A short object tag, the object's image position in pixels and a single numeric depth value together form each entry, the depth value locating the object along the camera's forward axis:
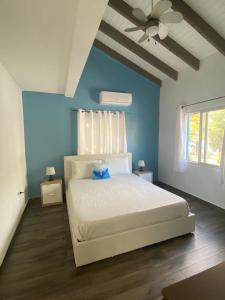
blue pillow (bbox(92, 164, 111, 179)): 3.17
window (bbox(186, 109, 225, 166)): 2.94
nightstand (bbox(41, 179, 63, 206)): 3.09
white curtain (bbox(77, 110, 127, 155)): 3.62
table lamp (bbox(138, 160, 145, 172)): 3.95
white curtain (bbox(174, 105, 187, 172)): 3.51
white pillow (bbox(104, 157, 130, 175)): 3.52
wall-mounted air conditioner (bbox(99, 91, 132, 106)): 3.60
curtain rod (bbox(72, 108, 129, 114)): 3.60
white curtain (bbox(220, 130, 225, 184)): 2.68
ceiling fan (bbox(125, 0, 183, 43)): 1.62
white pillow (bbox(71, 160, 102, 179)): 3.27
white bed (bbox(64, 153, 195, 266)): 1.65
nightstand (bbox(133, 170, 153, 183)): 3.85
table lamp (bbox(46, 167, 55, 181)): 3.18
